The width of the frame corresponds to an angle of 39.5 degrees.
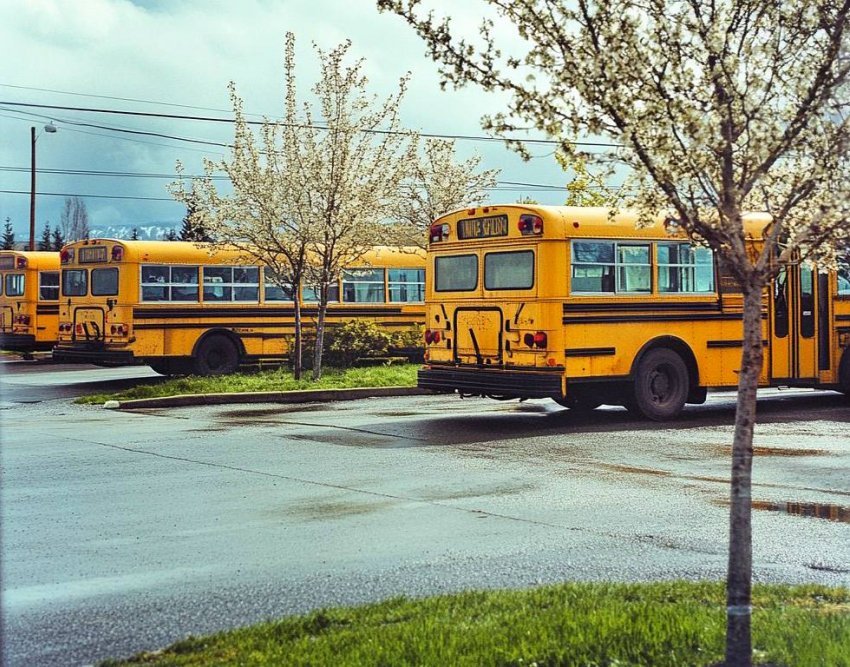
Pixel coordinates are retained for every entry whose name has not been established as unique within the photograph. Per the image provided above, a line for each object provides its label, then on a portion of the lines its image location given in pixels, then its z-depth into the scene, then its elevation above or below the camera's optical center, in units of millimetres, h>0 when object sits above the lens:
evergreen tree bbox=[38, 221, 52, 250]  68250 +6997
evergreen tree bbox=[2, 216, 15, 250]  69688 +7307
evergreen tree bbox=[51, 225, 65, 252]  67488 +7261
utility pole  46031 +5799
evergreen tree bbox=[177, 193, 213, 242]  23609 +2770
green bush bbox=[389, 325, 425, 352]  25828 +384
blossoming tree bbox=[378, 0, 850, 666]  5414 +1194
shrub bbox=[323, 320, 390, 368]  24719 +304
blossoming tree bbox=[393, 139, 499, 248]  35219 +5139
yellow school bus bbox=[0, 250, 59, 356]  30188 +1414
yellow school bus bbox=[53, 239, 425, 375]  23562 +1002
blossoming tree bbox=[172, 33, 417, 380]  22531 +3208
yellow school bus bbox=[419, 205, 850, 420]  15430 +576
